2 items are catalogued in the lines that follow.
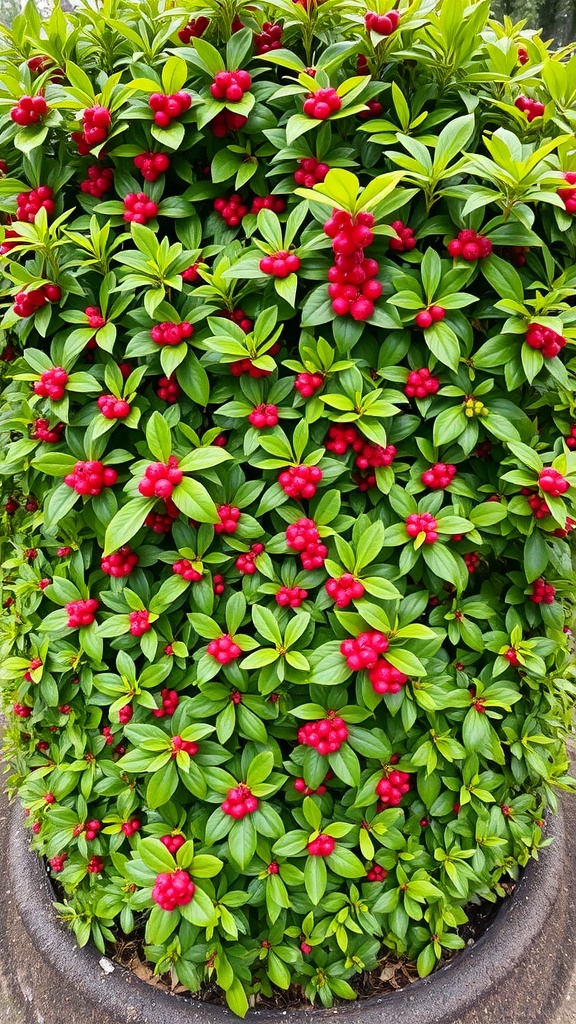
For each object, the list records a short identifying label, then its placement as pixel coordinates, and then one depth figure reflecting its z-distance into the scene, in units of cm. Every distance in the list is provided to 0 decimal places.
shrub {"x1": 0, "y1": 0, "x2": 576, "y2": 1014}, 54
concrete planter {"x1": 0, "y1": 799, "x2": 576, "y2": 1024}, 64
